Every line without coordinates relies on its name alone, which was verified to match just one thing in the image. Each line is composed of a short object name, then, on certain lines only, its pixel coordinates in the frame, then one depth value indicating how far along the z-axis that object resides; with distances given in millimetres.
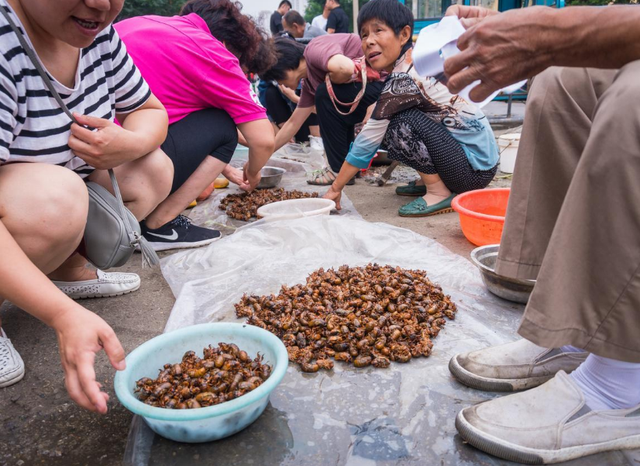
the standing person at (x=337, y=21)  9883
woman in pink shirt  2934
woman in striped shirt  1150
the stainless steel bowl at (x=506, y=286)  2098
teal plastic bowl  1276
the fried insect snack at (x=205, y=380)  1445
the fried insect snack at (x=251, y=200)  3875
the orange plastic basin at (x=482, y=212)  2793
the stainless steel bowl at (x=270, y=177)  4624
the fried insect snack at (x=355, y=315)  1800
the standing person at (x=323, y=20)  10645
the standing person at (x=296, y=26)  8734
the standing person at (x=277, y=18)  11453
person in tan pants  1149
